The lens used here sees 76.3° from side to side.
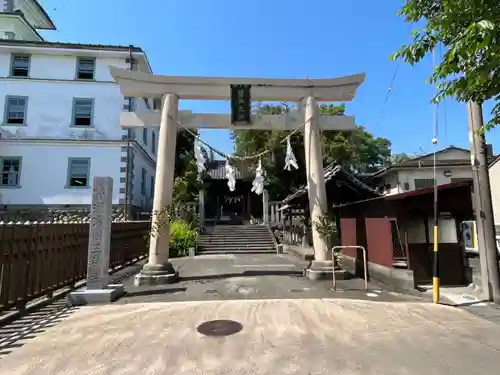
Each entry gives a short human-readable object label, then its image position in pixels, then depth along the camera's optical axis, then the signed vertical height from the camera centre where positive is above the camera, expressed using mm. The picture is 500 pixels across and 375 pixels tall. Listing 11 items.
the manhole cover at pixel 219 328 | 4758 -1557
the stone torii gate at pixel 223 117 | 9109 +3468
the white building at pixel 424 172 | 20000 +3526
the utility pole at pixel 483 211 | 6617 +346
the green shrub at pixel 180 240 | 15828 -615
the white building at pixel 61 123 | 19375 +6533
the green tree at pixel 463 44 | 3570 +2210
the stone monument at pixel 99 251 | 6758 -506
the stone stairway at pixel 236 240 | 17500 -731
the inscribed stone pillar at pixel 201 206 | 20547 +1416
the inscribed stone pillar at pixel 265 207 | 22312 +1457
